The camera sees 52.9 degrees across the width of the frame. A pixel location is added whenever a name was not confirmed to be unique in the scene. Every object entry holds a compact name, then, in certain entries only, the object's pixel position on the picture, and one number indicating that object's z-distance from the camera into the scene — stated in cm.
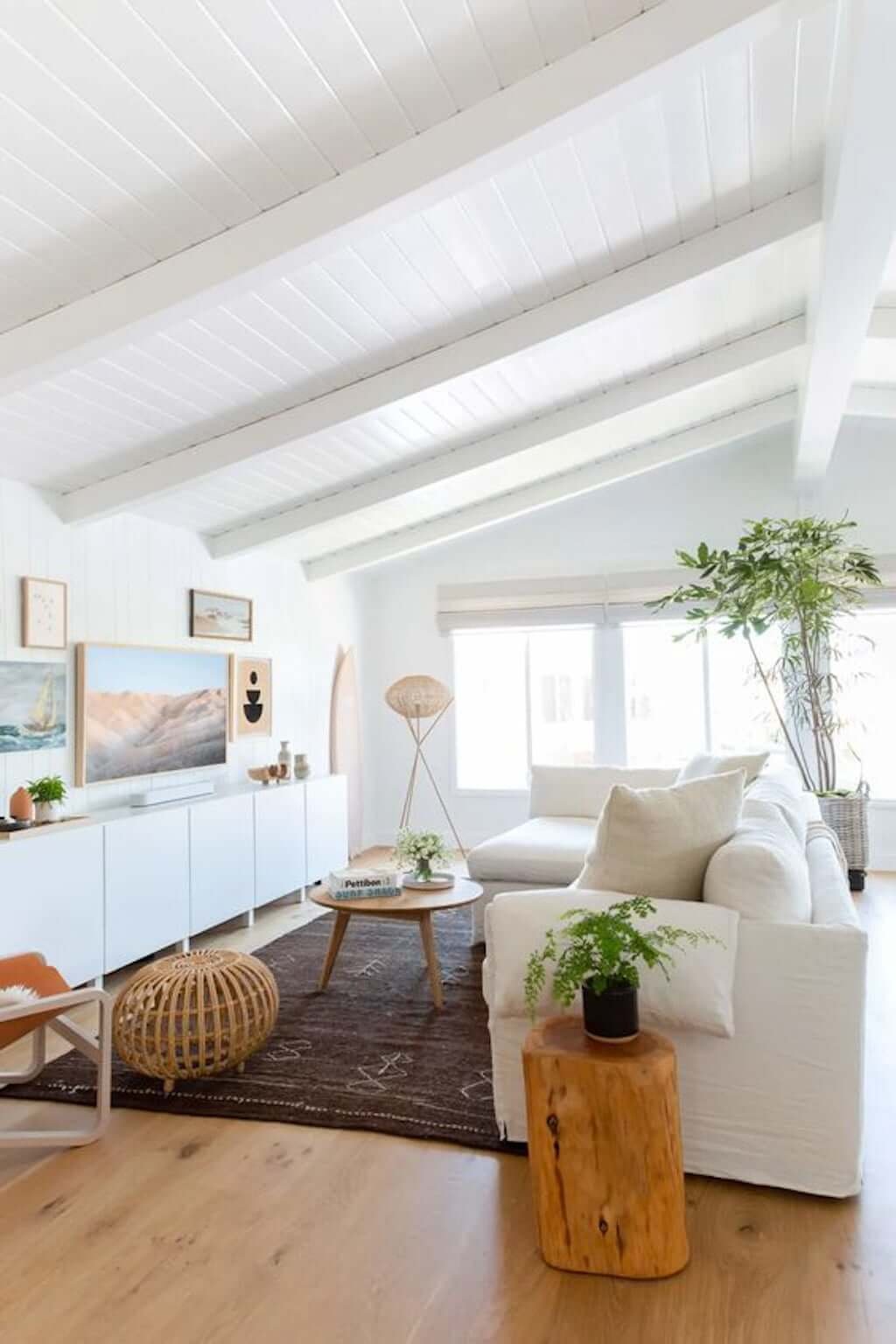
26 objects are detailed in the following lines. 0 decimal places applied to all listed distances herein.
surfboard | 672
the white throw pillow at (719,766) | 385
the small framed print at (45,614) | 388
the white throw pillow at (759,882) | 224
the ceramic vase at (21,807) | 358
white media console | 346
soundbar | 430
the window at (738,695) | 639
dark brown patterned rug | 262
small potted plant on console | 371
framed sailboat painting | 378
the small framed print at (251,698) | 543
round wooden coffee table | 352
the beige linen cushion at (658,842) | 243
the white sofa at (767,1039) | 212
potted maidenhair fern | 202
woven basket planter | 536
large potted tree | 536
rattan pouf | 277
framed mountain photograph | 424
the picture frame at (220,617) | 512
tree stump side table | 188
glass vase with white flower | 390
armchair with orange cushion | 240
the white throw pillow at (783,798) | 301
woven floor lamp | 636
